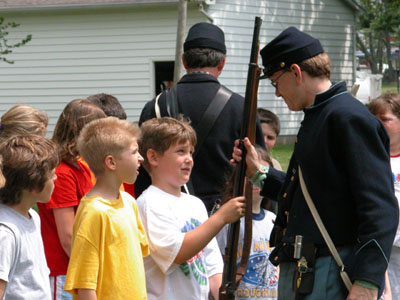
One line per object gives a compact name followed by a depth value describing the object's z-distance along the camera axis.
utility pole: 14.64
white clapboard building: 21.14
